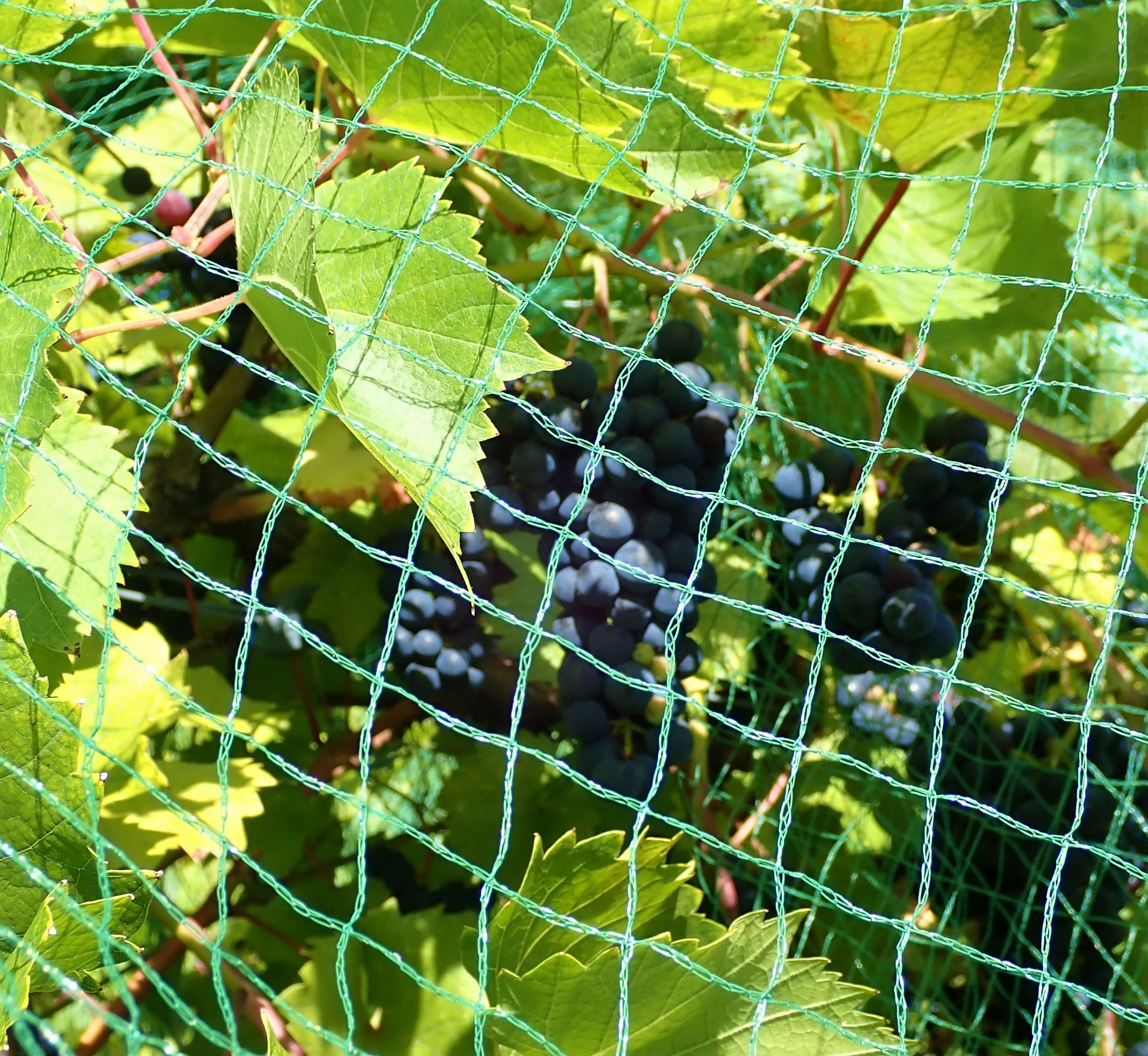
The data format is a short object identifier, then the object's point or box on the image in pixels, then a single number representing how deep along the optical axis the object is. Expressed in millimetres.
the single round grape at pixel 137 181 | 1080
